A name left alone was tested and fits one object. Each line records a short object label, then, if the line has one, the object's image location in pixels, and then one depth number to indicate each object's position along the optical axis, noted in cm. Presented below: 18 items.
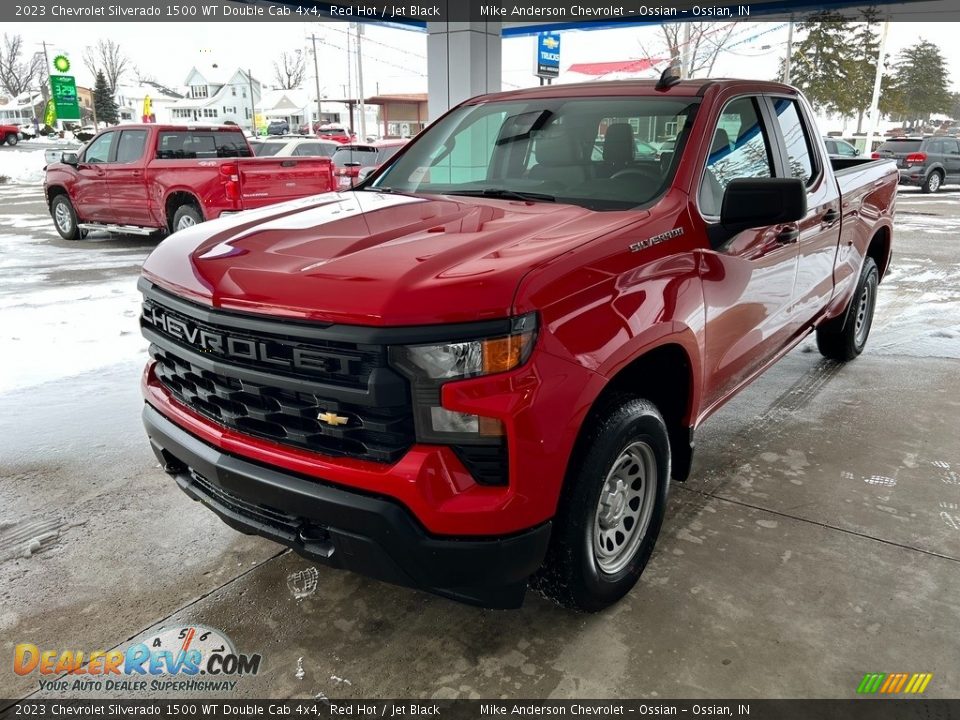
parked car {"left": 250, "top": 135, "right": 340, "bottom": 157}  1600
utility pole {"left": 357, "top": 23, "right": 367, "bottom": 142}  3631
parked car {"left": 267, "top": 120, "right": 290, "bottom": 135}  5167
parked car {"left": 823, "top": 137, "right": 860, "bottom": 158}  1912
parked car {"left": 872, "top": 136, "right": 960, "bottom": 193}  2095
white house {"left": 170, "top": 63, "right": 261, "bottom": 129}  8369
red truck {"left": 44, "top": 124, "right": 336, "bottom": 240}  999
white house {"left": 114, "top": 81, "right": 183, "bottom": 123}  8212
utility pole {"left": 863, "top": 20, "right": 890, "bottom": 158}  2855
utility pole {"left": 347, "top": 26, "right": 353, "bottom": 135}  4929
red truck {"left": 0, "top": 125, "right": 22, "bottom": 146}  4322
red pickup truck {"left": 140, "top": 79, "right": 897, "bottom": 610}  204
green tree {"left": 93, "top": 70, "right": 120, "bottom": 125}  6944
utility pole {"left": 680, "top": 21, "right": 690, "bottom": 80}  2611
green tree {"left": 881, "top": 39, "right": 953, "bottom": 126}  5951
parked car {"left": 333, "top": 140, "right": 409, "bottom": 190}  1355
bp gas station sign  3073
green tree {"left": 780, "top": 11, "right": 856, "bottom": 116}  4356
